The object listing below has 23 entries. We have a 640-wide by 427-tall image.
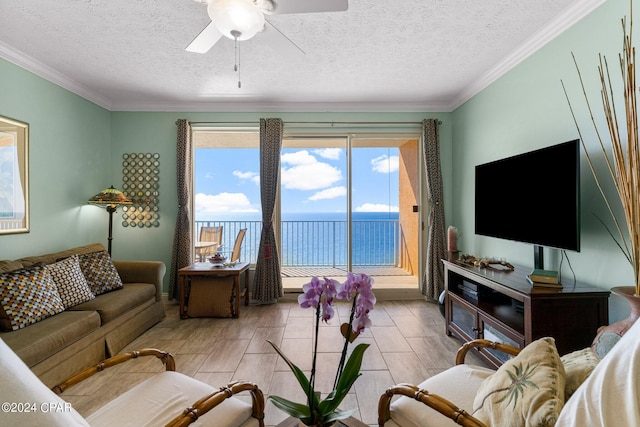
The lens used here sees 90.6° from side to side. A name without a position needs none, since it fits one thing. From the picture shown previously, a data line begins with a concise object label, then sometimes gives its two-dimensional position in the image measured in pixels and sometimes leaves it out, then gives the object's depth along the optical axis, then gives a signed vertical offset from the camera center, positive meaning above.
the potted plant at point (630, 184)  1.45 +0.15
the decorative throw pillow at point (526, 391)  0.92 -0.56
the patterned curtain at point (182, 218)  4.25 -0.03
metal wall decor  4.36 +0.43
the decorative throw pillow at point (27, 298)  2.16 -0.59
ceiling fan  1.75 +1.16
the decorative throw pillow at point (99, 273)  3.05 -0.56
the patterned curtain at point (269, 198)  4.27 +0.24
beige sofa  2.08 -0.83
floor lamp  3.69 +0.19
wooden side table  3.67 -0.68
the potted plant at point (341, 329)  1.01 -0.37
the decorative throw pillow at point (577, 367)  1.03 -0.53
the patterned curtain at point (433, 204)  4.32 +0.15
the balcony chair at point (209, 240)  5.50 -0.44
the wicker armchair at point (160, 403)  0.71 -0.83
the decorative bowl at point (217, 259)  3.92 -0.54
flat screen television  2.04 +0.13
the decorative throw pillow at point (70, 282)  2.62 -0.56
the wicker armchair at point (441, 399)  1.14 -0.82
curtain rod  4.42 +1.29
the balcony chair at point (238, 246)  4.94 -0.48
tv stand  1.96 -0.68
